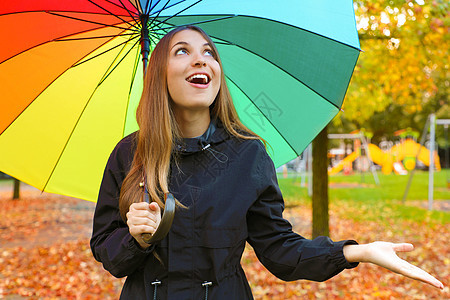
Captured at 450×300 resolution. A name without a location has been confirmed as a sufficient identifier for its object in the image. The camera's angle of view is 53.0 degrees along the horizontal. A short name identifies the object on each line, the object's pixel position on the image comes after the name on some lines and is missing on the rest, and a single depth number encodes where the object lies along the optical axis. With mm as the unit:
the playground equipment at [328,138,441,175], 27953
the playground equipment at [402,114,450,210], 12094
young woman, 1698
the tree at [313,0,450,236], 5848
